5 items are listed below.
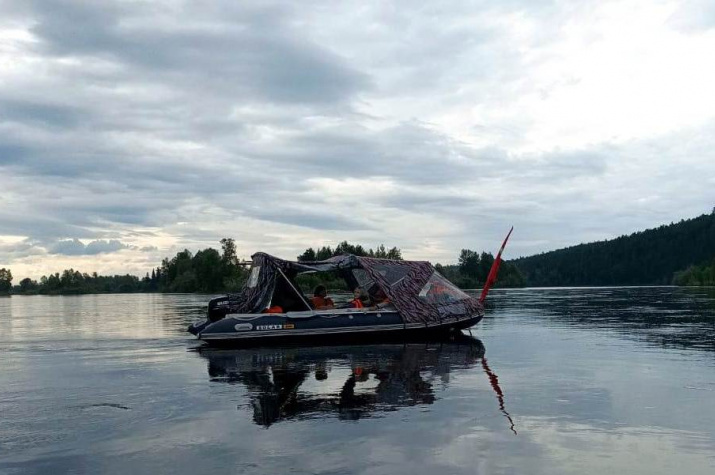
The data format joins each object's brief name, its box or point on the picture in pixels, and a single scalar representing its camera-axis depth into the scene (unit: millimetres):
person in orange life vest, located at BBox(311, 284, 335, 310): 24709
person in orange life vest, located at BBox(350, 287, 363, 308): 24348
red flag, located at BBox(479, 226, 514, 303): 28239
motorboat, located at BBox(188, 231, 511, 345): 22594
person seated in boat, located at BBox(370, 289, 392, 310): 24148
